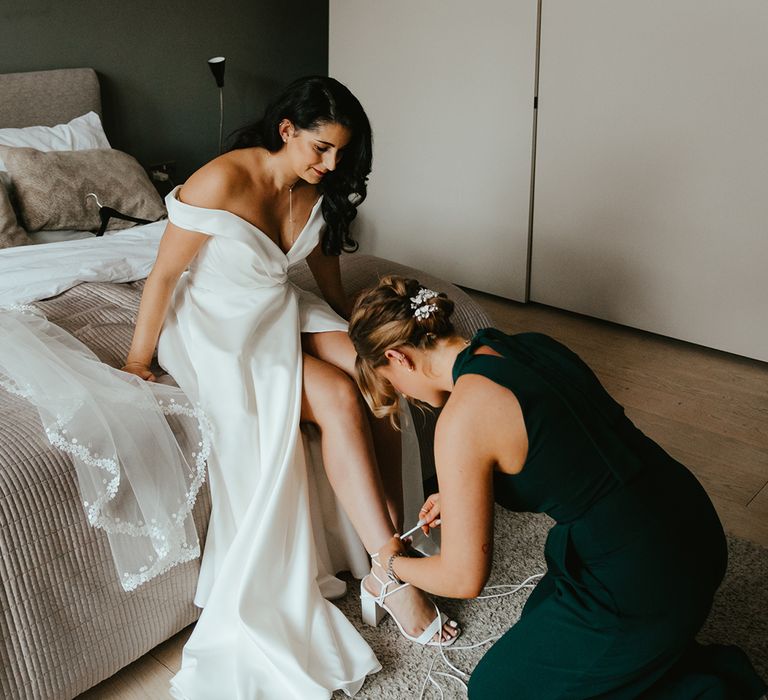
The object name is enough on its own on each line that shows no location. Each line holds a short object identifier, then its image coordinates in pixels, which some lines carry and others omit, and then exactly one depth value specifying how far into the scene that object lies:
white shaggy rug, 1.68
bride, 1.65
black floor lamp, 3.65
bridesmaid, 1.25
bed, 1.43
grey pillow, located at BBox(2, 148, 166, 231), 2.70
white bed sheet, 2.22
